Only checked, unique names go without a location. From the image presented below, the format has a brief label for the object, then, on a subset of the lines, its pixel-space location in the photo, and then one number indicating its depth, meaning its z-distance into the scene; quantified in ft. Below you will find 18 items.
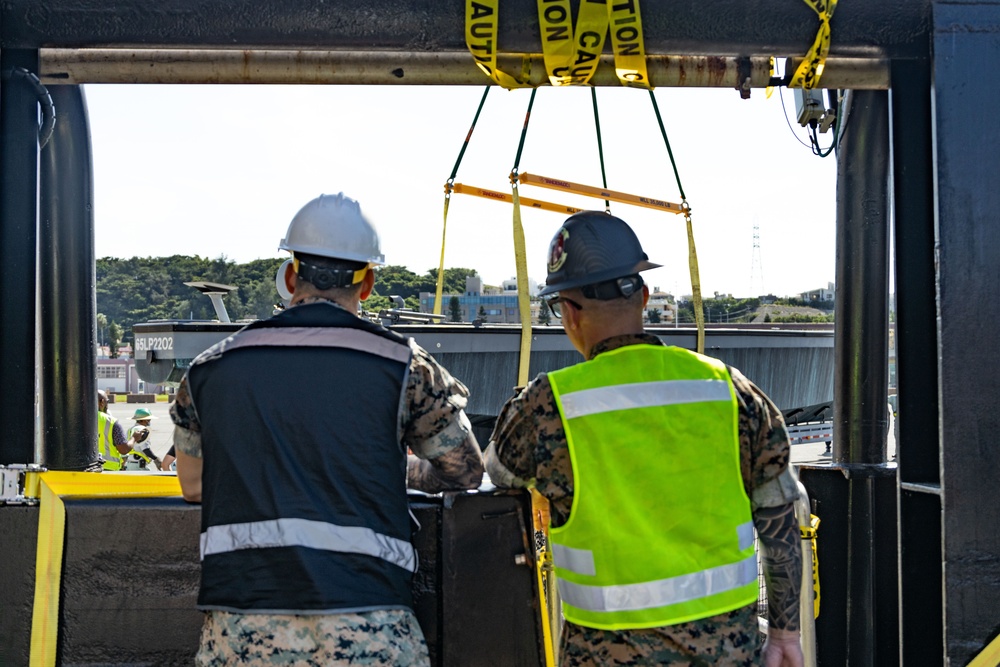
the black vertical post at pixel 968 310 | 10.23
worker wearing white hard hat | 7.36
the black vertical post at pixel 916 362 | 10.93
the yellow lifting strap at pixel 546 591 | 10.16
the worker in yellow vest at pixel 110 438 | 34.40
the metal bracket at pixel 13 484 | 10.02
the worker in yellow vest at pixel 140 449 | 38.04
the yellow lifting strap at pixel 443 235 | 22.03
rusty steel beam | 11.03
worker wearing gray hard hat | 7.39
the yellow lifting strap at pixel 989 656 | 10.07
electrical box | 14.48
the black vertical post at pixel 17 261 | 10.28
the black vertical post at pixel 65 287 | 12.35
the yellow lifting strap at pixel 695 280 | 12.60
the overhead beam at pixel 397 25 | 10.33
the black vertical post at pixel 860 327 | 13.09
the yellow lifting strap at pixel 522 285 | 11.34
